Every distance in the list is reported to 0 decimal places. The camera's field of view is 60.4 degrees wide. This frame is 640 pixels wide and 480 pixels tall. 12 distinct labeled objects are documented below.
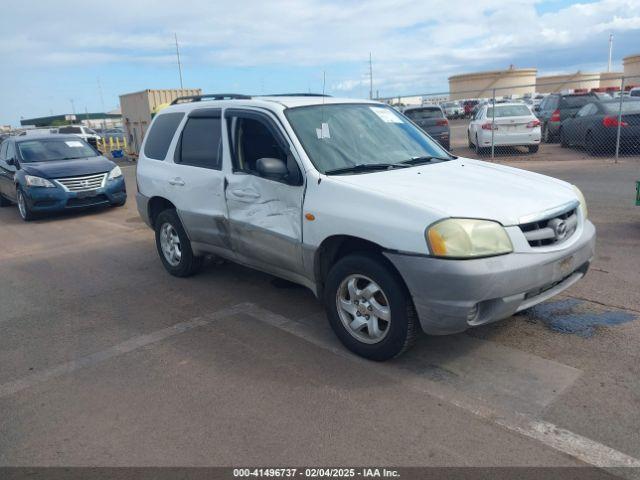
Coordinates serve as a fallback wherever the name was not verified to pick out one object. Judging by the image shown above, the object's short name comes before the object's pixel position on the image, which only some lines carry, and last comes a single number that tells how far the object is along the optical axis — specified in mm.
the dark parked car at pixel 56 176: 10547
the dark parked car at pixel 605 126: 14422
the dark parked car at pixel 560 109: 18656
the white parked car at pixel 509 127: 15781
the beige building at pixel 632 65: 64500
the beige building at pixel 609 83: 57562
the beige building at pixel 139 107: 23969
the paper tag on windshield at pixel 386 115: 5223
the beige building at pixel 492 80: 72875
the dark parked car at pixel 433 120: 18094
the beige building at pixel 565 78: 65194
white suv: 3508
